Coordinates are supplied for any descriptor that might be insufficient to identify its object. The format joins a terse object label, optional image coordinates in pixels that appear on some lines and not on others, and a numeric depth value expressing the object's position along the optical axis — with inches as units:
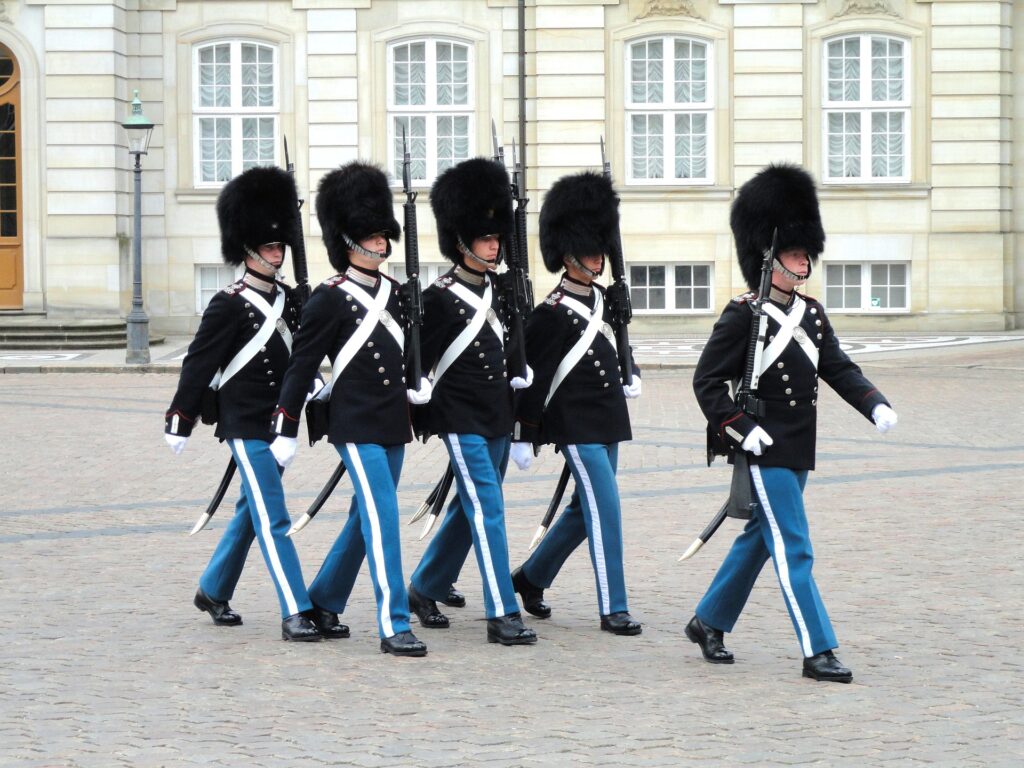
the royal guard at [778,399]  260.5
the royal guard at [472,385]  288.5
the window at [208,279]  1154.7
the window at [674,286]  1147.3
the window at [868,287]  1147.3
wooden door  1127.6
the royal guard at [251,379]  292.0
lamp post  932.0
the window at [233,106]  1152.8
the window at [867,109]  1147.3
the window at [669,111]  1147.9
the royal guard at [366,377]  281.0
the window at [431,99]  1149.1
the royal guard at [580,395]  295.6
